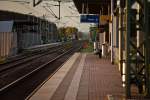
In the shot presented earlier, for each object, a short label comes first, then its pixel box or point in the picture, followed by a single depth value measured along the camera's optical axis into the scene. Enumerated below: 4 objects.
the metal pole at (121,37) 9.18
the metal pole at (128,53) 7.46
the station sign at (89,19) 24.54
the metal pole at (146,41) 7.65
